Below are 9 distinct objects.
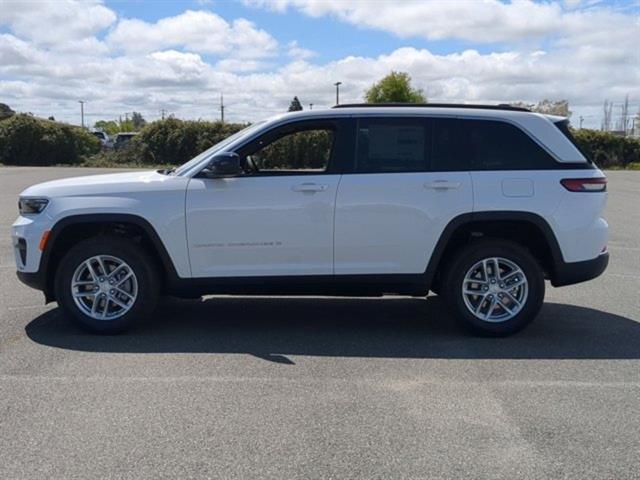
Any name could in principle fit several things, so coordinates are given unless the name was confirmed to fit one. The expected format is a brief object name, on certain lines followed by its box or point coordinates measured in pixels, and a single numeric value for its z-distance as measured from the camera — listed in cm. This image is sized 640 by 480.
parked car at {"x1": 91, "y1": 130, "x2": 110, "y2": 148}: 4462
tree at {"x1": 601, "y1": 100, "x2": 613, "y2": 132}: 10294
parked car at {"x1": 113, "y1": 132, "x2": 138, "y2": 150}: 3698
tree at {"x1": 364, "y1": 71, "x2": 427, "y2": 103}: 5103
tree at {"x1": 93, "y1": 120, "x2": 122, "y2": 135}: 10952
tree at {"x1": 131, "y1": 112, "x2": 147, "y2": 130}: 11051
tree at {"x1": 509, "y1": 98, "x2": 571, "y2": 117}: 5784
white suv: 568
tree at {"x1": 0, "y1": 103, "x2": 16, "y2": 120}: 5967
